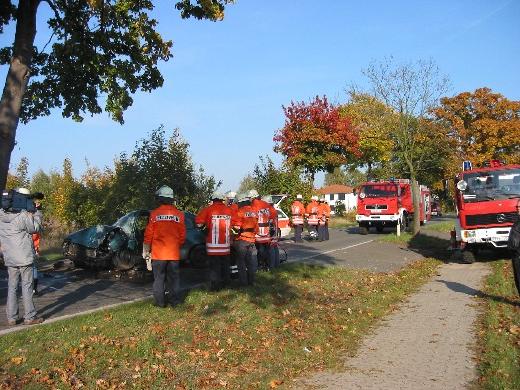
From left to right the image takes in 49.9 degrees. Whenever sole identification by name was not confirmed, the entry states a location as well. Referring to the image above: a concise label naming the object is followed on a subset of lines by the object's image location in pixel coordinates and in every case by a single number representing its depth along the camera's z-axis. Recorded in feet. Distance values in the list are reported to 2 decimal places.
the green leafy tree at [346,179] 341.82
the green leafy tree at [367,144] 130.84
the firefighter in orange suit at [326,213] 72.49
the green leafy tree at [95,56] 37.78
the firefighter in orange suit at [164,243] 28.07
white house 308.48
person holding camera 25.04
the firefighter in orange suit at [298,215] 69.92
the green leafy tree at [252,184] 106.45
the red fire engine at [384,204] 85.61
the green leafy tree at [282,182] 100.07
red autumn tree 109.60
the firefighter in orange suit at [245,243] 34.04
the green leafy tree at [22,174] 94.87
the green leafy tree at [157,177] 57.06
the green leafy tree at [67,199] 85.15
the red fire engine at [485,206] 49.08
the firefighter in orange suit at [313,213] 72.18
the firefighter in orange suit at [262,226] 38.58
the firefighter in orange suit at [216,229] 32.04
